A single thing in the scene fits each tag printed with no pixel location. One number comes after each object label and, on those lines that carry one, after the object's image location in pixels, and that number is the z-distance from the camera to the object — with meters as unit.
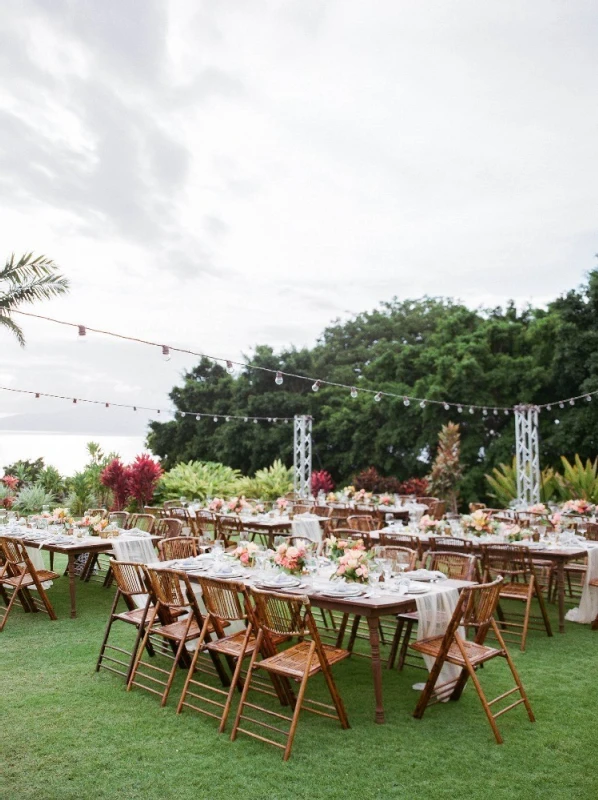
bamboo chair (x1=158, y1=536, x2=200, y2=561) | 6.33
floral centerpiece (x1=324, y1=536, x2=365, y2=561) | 4.91
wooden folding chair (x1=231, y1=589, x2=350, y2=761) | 3.82
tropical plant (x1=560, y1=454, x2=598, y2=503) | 11.67
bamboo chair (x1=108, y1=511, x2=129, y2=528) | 9.56
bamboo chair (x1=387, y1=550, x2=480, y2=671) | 5.08
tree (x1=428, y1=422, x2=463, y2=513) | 14.88
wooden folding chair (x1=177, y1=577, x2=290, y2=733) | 4.12
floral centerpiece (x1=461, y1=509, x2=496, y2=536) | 6.84
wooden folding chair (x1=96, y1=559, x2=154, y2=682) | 5.04
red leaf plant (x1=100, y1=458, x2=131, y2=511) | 14.52
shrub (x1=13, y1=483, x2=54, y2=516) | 16.06
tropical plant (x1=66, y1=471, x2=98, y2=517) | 16.38
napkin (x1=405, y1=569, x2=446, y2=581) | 4.88
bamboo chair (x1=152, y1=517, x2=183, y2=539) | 8.45
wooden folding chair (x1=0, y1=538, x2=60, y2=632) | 6.49
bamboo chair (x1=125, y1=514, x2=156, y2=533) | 9.06
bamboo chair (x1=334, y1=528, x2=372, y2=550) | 7.27
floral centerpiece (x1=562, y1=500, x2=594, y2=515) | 8.98
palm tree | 12.89
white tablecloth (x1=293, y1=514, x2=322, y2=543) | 9.89
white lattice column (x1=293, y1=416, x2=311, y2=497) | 16.23
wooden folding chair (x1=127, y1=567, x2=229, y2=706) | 4.59
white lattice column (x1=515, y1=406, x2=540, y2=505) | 13.06
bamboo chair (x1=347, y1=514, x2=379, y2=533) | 9.07
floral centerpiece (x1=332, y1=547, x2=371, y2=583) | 4.56
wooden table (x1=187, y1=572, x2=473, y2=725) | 4.11
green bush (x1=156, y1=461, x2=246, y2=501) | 16.58
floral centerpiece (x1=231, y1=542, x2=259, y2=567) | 5.03
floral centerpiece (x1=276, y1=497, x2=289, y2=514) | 10.43
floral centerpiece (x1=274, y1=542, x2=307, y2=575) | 4.69
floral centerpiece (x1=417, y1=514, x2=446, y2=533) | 7.46
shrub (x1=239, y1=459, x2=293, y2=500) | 17.53
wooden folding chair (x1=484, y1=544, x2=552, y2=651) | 5.84
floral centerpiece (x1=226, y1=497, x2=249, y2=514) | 10.12
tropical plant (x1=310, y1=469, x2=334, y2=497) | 17.78
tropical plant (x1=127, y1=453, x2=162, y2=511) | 14.54
